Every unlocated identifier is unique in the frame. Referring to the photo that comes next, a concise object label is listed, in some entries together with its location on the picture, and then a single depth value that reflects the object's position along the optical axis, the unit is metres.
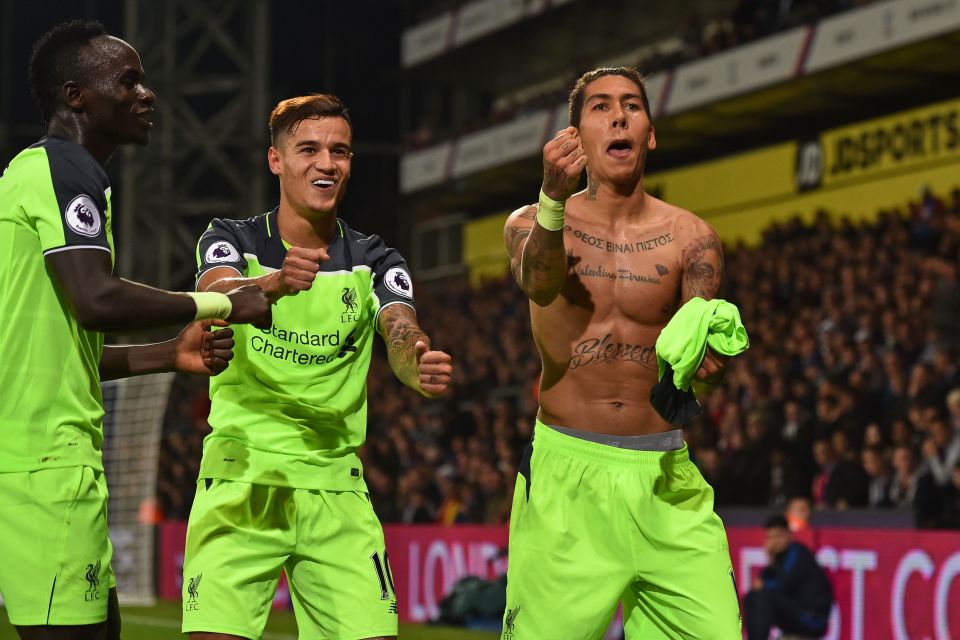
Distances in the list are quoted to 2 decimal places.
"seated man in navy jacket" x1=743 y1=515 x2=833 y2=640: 9.29
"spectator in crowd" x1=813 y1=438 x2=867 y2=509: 11.41
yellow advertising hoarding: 19.66
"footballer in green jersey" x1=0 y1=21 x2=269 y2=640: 3.59
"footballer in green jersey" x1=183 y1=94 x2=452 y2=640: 4.56
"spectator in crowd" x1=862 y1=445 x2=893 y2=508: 11.27
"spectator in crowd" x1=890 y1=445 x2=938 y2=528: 9.89
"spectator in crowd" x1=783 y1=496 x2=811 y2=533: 9.88
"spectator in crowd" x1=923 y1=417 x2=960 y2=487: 10.51
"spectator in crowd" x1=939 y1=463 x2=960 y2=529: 9.54
